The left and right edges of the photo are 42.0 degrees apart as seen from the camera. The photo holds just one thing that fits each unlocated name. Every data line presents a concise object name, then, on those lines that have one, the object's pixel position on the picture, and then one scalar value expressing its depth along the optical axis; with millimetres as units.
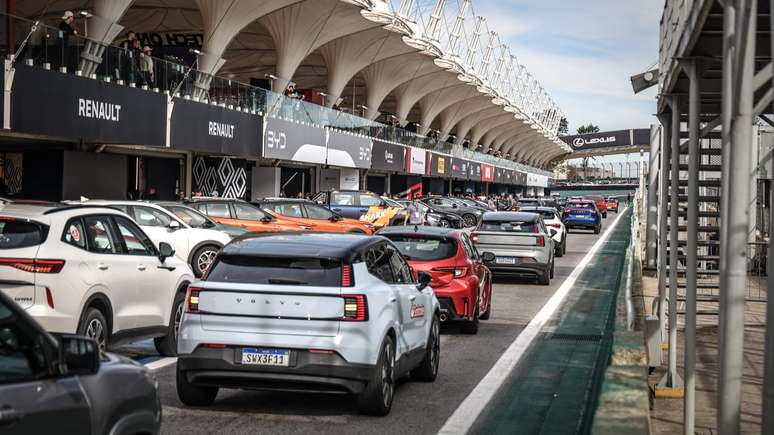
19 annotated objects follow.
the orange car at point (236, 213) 23969
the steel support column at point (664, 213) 11772
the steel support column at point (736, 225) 5289
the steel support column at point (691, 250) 7488
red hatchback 13562
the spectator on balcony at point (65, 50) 23266
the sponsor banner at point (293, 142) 37281
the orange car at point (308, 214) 27688
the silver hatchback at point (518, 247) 21422
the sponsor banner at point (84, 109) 21750
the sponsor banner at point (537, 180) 133625
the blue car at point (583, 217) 50250
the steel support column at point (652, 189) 24594
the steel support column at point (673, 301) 9938
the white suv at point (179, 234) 19562
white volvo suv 7965
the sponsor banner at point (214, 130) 29891
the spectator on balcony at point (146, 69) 27469
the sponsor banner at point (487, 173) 93312
